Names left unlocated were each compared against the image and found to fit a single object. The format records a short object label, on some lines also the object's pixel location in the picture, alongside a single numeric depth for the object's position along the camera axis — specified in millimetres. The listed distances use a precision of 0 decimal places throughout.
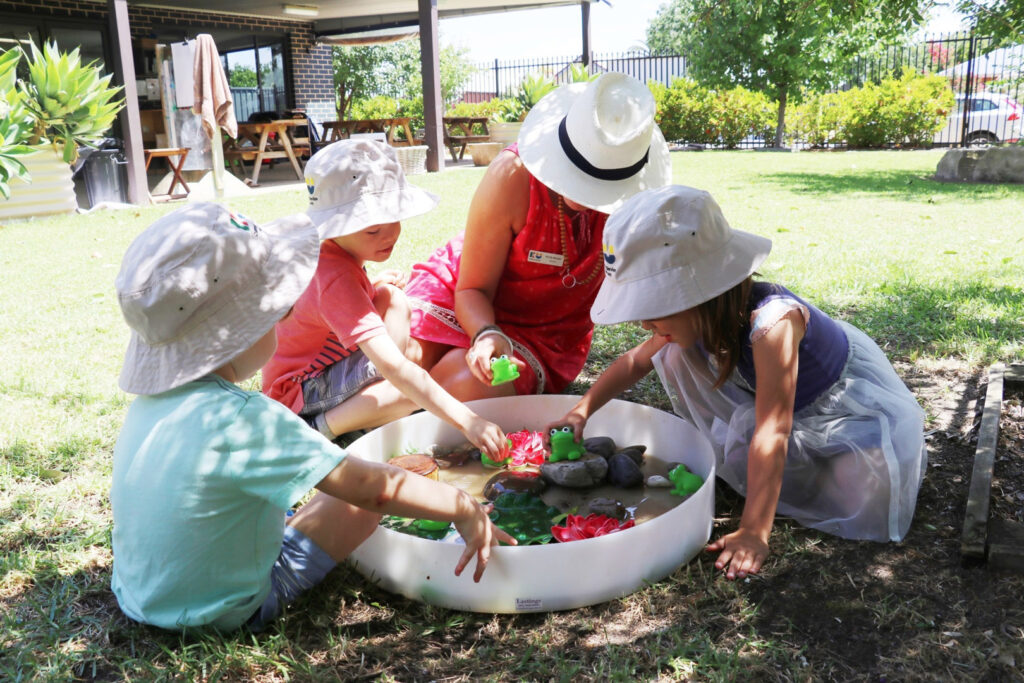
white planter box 8305
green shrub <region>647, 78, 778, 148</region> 17844
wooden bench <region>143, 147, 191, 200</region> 10180
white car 17172
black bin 9508
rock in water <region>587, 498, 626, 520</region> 2252
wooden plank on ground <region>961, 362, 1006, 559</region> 1960
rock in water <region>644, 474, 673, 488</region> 2455
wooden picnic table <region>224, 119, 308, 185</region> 11930
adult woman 2543
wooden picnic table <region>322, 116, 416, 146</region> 13750
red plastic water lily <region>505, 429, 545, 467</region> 2688
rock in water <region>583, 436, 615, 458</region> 2623
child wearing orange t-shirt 2459
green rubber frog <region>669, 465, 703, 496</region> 2363
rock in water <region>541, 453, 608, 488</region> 2449
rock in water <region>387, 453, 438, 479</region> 2535
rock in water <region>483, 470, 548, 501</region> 2445
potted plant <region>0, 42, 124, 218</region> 8203
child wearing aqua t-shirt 1579
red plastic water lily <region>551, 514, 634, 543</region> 2115
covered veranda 9312
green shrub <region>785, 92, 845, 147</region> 17172
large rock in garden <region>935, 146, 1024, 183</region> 9633
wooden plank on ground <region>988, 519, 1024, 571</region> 1906
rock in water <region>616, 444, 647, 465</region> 2611
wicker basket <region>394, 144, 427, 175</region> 11898
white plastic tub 1813
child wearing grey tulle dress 2033
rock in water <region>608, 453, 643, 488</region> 2475
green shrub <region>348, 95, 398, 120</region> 20781
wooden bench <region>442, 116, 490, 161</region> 15008
